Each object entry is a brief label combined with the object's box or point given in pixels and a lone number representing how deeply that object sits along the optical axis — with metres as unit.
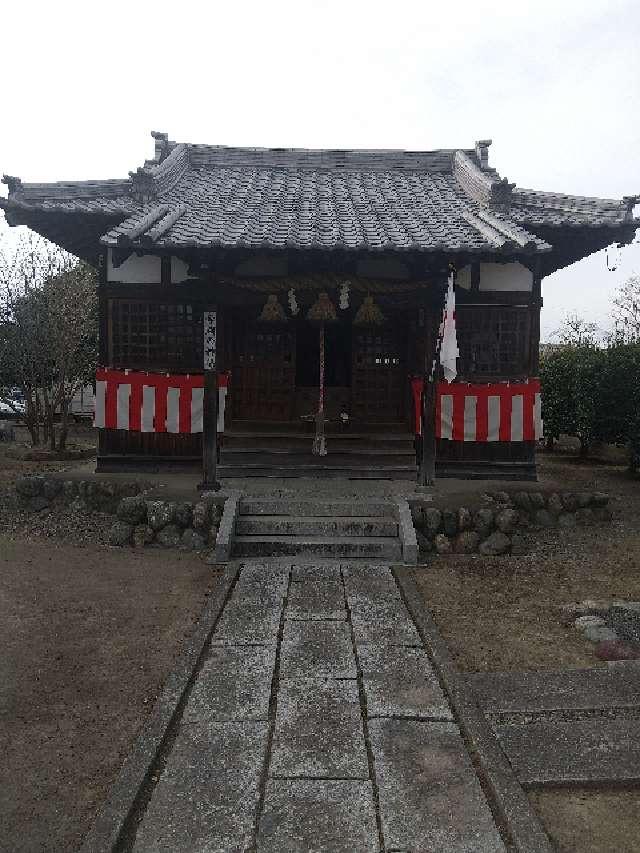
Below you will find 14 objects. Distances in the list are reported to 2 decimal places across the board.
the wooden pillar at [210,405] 10.59
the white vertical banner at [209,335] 10.57
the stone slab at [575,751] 4.19
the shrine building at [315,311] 10.56
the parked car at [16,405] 29.45
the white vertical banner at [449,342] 9.89
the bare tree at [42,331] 17.92
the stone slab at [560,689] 5.16
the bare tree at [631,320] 32.03
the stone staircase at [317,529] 9.15
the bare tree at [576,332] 34.91
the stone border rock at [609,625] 6.17
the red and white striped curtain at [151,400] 11.00
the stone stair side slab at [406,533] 9.01
